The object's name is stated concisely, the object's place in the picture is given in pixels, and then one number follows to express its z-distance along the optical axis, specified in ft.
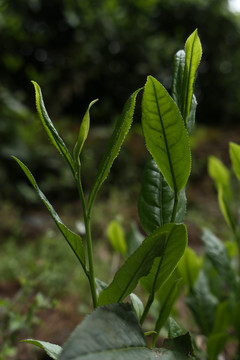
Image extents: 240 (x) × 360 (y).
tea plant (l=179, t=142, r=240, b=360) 1.42
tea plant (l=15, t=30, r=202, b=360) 0.96
